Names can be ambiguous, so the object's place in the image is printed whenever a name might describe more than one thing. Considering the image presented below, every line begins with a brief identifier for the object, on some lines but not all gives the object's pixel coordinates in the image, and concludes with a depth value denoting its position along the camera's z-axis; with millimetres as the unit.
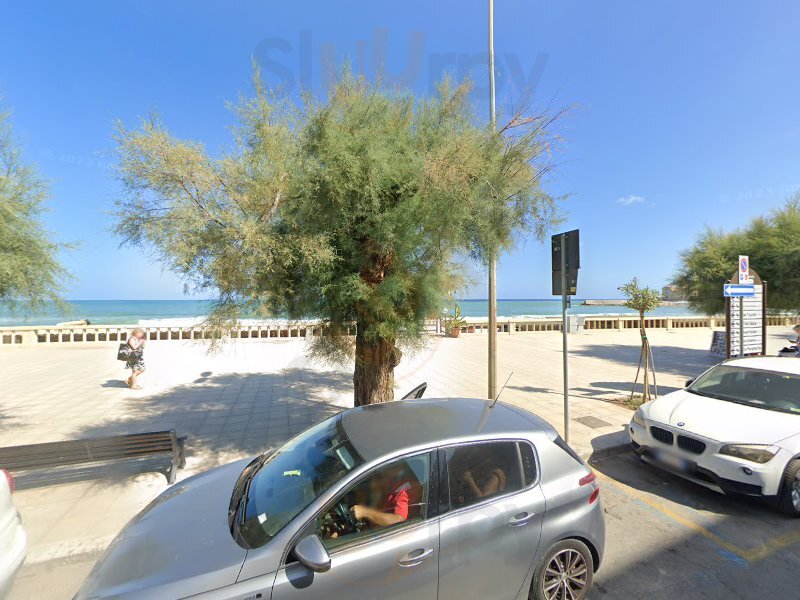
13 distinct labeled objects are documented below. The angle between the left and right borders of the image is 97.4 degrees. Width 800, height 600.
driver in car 2203
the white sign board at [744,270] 7755
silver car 1963
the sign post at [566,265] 5285
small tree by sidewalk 7305
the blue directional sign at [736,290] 7652
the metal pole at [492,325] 6703
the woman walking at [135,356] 9148
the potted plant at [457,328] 19684
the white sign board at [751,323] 8000
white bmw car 3633
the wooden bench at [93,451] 4098
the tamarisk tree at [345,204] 3949
